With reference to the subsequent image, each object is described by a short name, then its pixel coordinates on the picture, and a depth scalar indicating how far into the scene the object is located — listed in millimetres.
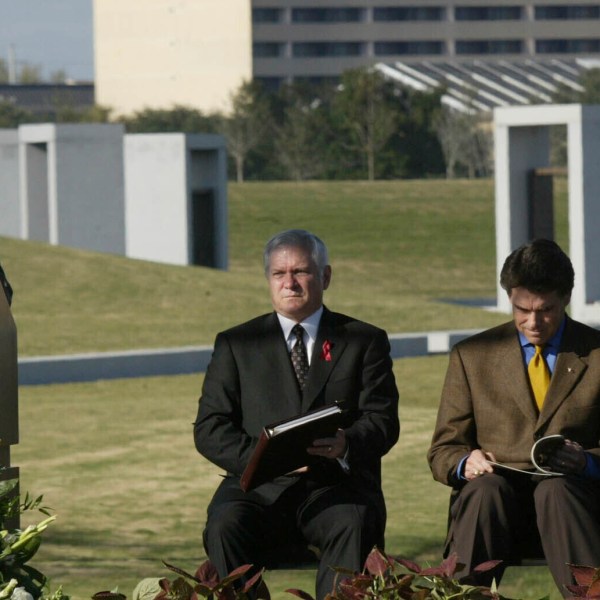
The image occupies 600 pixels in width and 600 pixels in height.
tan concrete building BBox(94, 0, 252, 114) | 175816
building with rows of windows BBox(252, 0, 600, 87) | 177799
